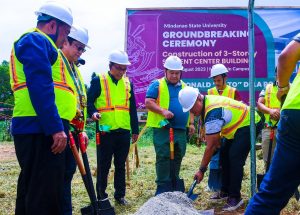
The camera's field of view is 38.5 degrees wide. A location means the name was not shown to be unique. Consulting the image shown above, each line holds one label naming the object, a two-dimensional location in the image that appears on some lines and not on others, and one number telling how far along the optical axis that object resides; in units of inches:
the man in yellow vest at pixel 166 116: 207.5
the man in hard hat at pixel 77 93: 146.0
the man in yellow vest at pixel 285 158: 98.0
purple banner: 358.0
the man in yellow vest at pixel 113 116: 201.0
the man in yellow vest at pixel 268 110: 225.3
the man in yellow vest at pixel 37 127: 111.6
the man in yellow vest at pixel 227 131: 167.2
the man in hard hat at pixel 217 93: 219.8
